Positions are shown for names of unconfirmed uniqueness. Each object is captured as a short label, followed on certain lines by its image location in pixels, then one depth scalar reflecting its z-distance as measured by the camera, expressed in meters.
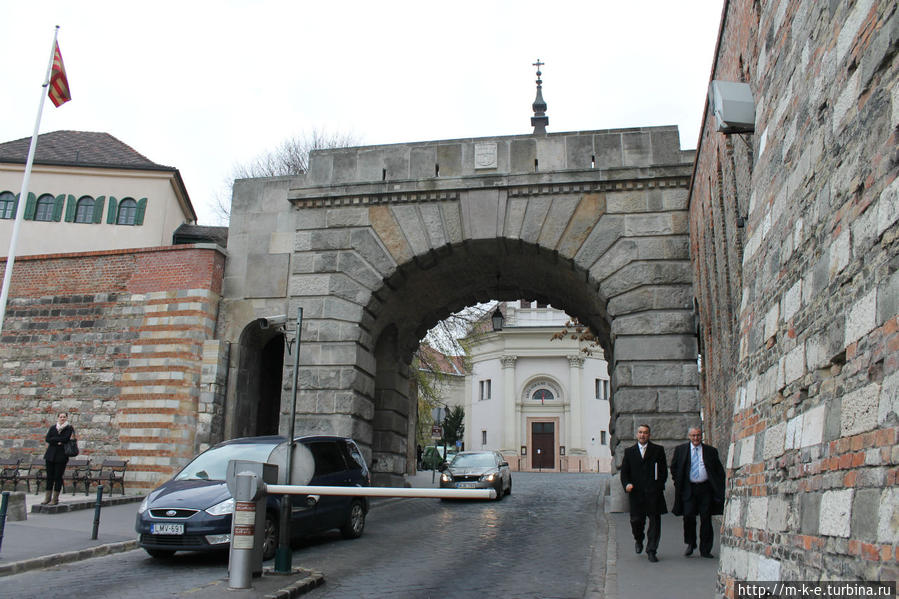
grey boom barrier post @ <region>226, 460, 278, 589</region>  6.75
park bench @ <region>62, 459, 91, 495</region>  13.71
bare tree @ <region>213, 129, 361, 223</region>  33.31
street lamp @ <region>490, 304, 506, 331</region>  17.58
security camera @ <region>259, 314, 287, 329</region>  14.62
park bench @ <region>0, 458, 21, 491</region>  14.57
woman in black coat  12.02
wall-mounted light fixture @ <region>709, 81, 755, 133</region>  7.12
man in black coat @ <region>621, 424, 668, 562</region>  8.17
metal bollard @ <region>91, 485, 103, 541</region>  9.36
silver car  17.70
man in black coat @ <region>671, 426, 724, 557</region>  8.22
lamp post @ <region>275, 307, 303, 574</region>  7.52
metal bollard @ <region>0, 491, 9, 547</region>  8.06
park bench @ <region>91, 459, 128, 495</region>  13.99
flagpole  13.52
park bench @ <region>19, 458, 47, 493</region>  14.37
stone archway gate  13.04
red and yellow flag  14.79
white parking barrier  6.18
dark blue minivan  8.25
